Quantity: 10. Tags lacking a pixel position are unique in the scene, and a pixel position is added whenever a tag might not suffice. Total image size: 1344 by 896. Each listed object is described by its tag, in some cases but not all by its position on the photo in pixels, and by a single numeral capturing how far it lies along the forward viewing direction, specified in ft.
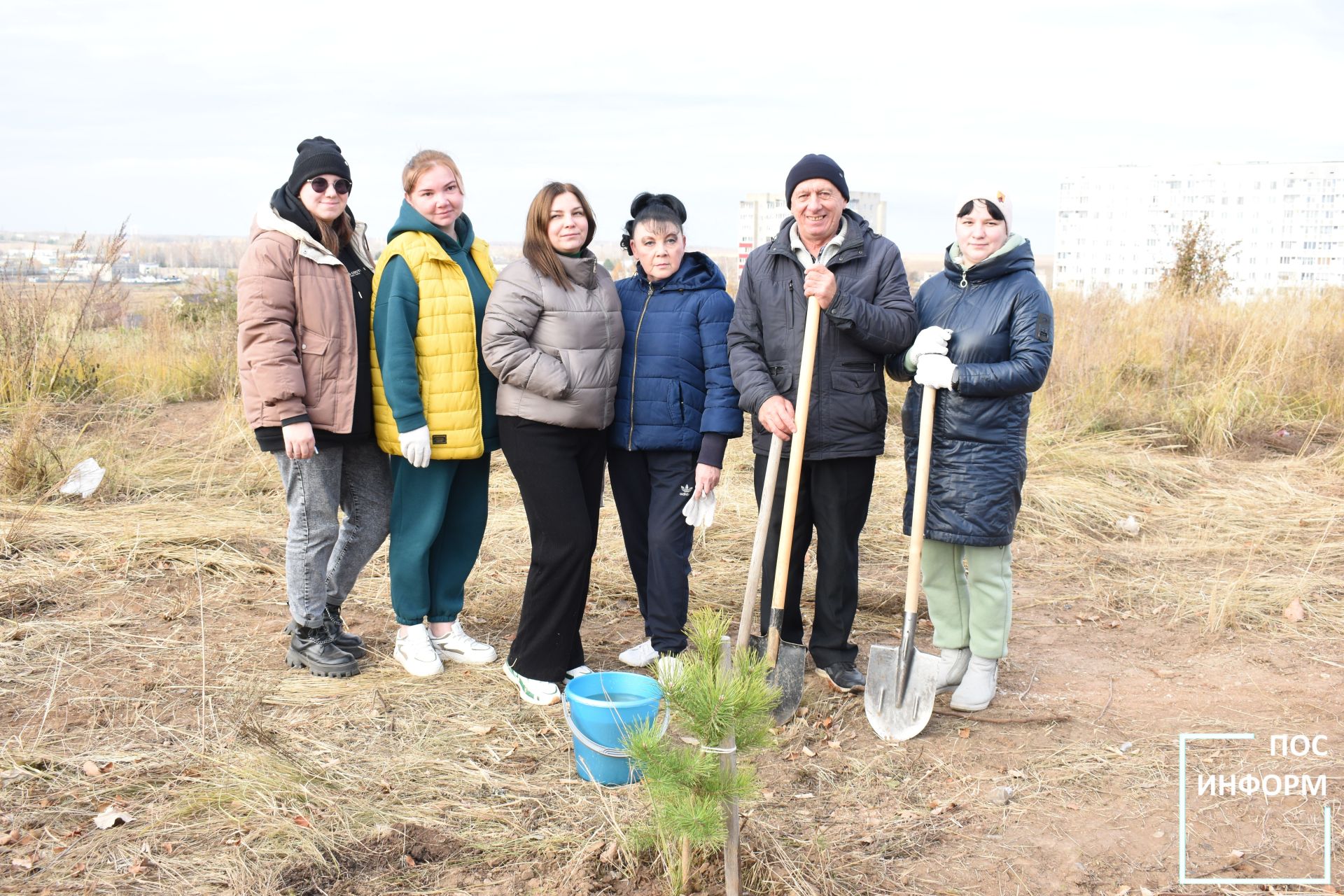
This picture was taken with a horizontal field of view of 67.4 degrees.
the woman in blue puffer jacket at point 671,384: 12.90
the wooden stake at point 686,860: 8.30
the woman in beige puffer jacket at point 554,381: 12.39
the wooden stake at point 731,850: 8.24
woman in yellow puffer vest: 12.61
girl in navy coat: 11.67
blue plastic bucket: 10.57
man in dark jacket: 12.15
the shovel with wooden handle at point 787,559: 11.75
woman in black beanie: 12.16
